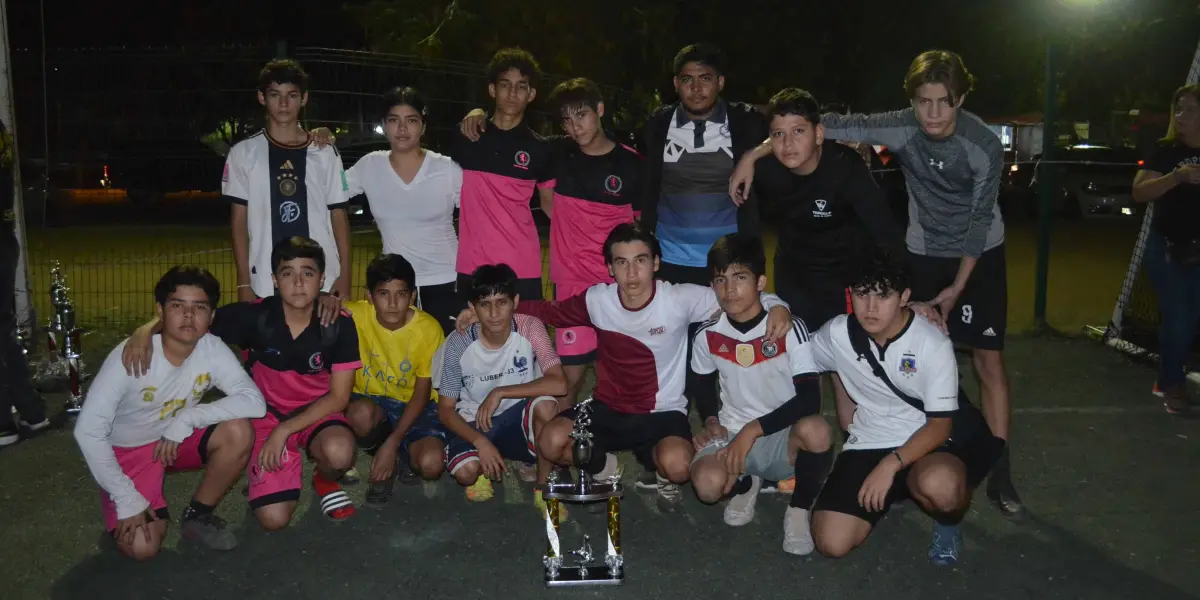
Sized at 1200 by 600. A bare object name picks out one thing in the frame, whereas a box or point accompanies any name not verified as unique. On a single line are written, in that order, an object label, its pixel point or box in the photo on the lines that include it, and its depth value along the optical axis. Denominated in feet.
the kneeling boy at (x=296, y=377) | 16.19
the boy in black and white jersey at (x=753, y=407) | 15.60
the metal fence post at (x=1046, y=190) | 29.30
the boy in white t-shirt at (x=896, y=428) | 14.35
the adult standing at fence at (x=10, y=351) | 20.03
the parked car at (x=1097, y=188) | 65.31
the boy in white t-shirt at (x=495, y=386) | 16.94
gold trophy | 14.10
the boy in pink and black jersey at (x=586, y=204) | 19.17
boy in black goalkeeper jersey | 16.93
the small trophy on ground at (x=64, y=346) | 22.17
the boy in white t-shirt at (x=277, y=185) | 18.76
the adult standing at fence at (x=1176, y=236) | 21.13
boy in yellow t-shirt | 17.40
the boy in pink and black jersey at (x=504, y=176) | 19.49
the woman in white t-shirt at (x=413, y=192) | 19.31
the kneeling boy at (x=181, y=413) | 15.16
